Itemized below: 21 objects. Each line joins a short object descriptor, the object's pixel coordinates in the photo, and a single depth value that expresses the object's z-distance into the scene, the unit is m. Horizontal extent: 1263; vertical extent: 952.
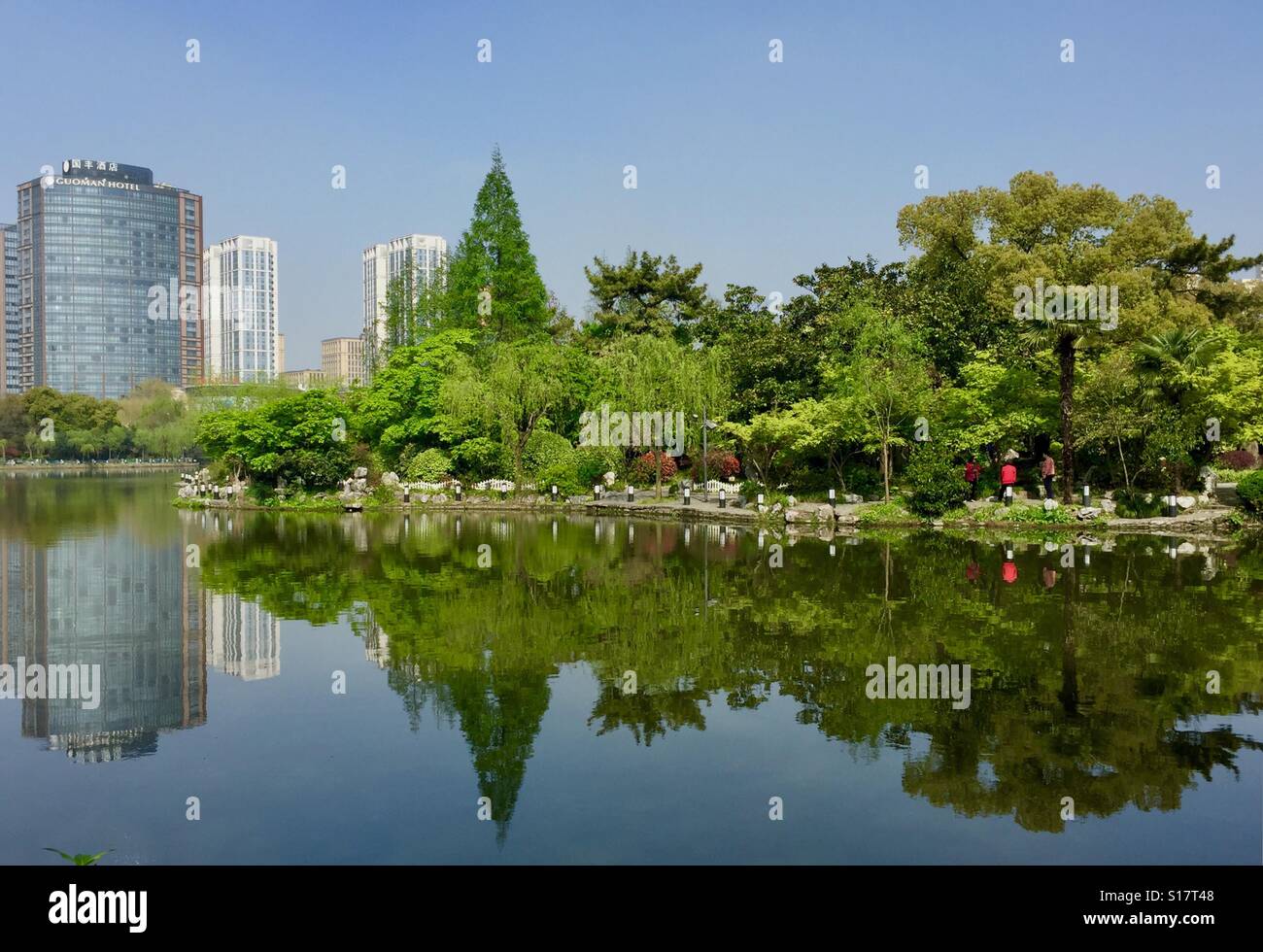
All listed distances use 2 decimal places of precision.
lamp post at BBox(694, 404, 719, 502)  36.32
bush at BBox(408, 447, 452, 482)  41.09
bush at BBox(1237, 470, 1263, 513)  27.08
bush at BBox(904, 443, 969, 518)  29.23
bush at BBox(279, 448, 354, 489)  41.41
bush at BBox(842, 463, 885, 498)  34.16
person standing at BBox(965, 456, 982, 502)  30.45
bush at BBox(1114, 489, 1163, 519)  28.45
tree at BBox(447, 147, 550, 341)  47.88
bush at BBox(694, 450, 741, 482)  39.74
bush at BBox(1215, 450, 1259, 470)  37.18
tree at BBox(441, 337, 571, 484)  39.34
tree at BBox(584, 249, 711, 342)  46.75
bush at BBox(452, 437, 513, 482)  40.88
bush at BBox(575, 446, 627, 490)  40.34
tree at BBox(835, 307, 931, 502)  31.12
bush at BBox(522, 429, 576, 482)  40.66
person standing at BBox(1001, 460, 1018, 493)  28.98
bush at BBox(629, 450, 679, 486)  40.44
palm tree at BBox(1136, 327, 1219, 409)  28.09
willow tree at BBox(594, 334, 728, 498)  36.25
